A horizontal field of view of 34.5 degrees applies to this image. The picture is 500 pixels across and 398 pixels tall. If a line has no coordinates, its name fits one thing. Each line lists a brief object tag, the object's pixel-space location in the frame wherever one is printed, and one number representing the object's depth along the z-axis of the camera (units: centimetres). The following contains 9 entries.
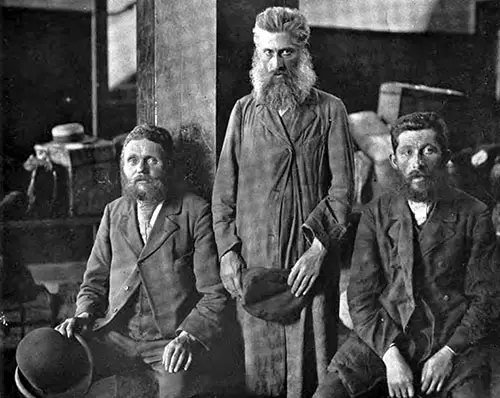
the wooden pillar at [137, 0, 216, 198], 359
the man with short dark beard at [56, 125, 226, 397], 358
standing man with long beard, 347
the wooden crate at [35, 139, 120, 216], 369
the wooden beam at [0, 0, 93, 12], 365
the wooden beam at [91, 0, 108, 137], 367
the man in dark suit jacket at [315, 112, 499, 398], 343
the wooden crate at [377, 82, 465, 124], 359
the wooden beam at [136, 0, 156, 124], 362
